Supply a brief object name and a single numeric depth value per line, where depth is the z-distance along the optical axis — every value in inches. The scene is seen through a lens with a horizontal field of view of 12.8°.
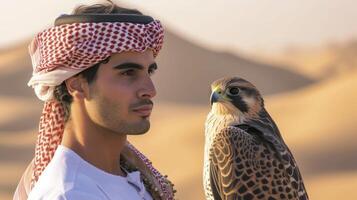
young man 225.2
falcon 335.8
